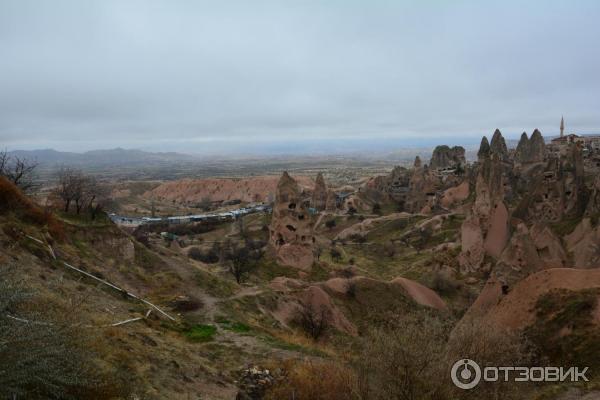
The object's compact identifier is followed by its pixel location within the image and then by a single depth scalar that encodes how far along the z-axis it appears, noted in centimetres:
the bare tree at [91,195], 2437
